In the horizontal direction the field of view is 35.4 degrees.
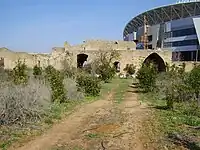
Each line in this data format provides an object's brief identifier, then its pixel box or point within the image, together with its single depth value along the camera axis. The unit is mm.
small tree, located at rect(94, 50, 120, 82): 25531
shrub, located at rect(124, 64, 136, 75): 34656
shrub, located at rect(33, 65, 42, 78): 22888
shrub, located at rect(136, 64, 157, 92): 18234
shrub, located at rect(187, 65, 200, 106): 13148
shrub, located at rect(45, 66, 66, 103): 12516
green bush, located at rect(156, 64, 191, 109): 12605
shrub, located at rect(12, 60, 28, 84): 12808
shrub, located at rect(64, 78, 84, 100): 13941
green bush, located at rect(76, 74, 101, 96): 16062
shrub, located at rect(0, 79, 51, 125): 8680
